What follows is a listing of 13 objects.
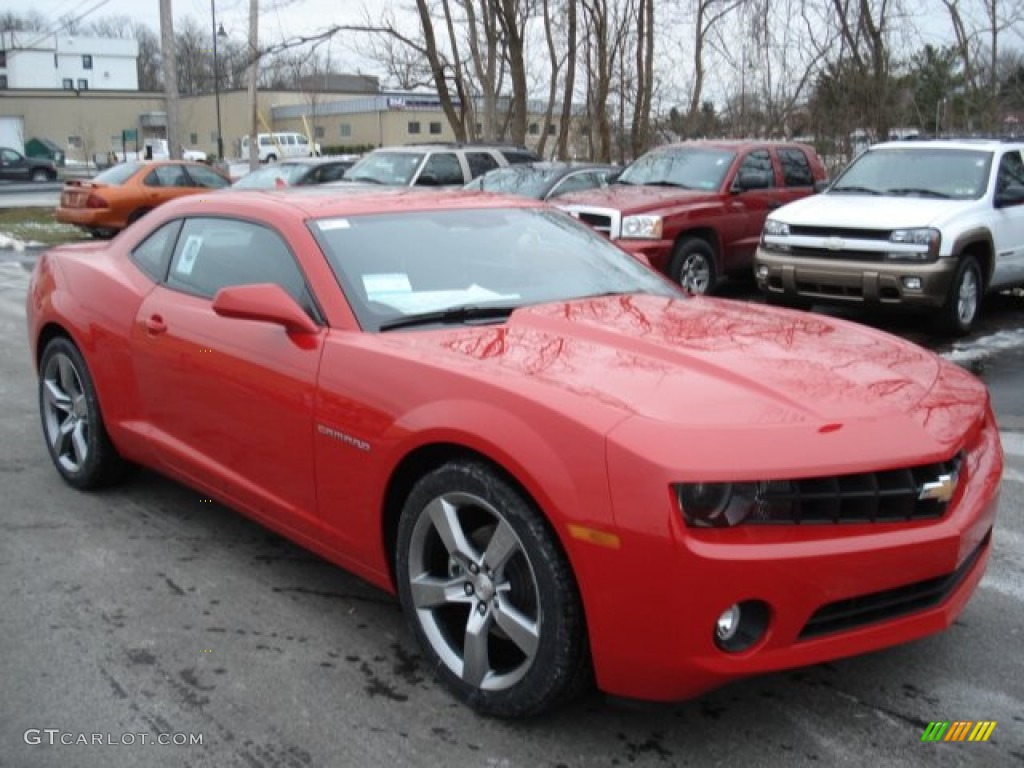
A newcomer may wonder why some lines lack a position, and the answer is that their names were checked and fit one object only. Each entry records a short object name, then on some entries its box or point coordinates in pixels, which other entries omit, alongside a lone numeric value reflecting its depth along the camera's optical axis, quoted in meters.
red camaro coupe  2.58
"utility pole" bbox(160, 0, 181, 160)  24.59
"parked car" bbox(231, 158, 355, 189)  18.48
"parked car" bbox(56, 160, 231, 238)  19.53
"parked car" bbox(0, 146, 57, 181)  46.16
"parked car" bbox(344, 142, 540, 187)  15.20
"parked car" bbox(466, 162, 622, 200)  13.23
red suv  10.75
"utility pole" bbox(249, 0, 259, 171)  27.98
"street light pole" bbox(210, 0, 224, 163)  49.53
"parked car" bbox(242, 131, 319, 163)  62.59
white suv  8.94
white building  100.25
